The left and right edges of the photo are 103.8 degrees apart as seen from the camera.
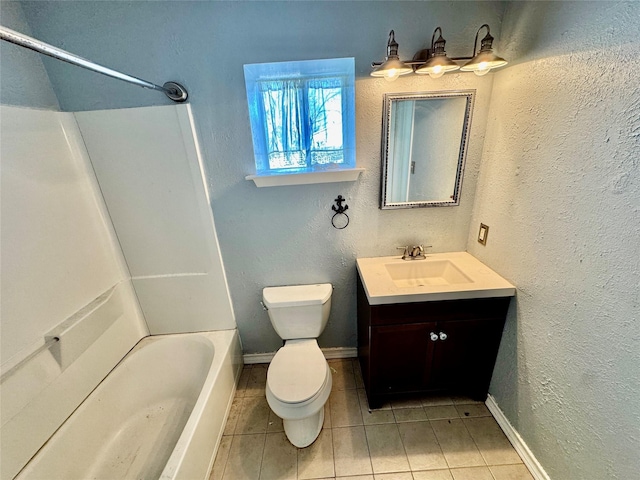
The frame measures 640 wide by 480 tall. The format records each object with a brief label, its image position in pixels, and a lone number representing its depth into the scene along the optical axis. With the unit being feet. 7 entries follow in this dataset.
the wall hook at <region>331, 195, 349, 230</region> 4.95
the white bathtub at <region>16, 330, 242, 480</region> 3.63
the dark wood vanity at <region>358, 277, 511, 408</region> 4.27
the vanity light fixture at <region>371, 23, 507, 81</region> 3.50
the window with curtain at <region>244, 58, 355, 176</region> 4.26
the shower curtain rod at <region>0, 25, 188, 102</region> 2.07
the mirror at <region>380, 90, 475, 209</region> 4.46
